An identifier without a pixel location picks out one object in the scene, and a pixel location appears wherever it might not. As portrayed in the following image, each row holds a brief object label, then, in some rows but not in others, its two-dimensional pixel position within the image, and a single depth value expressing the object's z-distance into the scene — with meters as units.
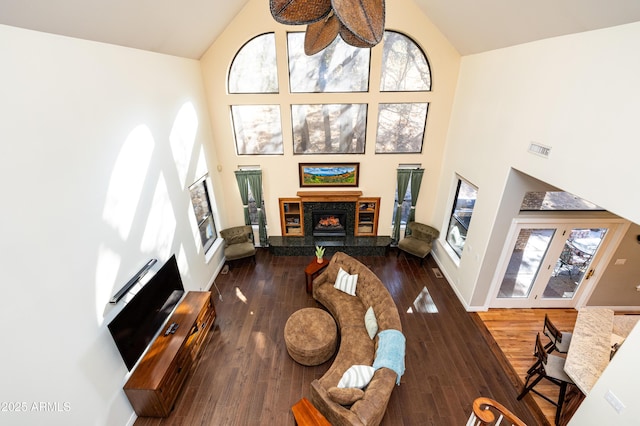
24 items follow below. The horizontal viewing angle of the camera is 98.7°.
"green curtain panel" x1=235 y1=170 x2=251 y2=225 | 6.78
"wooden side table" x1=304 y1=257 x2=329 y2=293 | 5.82
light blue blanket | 3.55
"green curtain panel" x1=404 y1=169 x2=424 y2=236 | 6.79
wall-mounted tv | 3.38
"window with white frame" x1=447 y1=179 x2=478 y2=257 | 5.82
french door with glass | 4.80
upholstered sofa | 3.12
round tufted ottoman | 4.30
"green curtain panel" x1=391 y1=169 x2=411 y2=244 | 6.78
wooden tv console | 3.53
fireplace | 7.40
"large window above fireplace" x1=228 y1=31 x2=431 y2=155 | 5.93
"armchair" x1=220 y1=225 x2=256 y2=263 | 6.72
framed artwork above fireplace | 6.80
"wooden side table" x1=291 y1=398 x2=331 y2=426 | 3.16
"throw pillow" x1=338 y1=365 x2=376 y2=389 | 3.42
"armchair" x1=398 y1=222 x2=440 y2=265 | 6.77
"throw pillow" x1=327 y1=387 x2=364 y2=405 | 3.20
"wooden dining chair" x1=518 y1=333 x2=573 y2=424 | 3.57
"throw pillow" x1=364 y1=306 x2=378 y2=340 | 4.32
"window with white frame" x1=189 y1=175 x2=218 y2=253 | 5.91
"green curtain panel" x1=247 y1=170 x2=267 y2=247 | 6.79
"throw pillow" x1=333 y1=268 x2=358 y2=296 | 5.23
